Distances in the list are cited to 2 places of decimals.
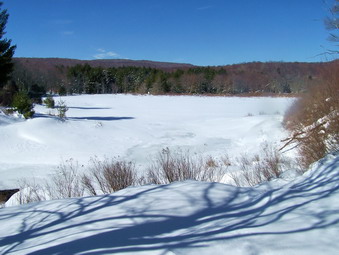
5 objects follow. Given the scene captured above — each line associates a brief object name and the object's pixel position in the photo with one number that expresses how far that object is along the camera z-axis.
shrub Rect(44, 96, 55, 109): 26.43
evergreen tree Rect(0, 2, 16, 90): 24.39
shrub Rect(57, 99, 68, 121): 18.50
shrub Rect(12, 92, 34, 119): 18.98
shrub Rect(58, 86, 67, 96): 62.91
